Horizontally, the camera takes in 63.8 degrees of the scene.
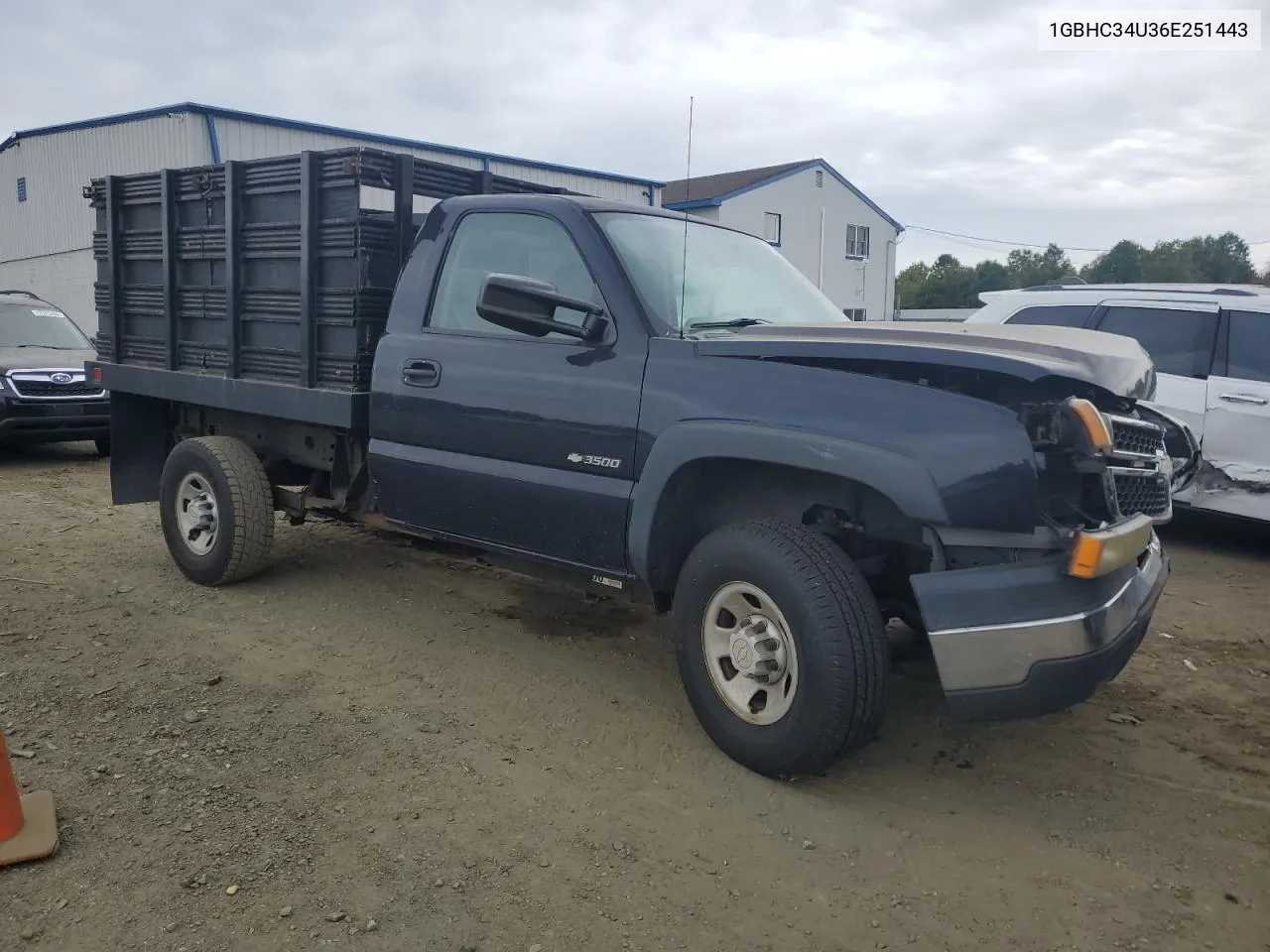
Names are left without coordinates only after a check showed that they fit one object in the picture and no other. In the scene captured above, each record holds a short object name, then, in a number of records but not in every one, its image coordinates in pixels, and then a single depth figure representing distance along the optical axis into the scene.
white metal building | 17.11
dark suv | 10.00
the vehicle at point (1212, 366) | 6.84
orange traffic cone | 2.98
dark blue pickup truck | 3.12
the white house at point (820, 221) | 31.20
